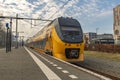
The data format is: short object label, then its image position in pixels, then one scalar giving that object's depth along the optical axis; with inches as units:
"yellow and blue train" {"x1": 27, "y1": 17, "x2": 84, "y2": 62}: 316.3
